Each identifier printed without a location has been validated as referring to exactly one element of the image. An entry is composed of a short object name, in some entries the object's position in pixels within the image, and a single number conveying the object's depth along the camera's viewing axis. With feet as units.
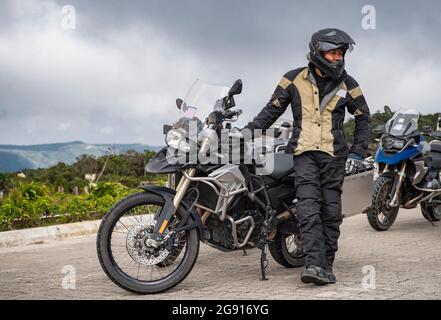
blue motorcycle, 29.32
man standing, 18.25
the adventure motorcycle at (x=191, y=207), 16.90
